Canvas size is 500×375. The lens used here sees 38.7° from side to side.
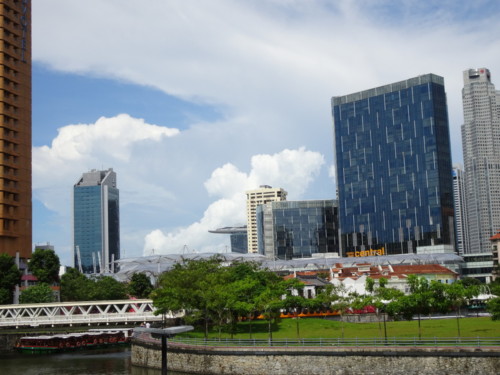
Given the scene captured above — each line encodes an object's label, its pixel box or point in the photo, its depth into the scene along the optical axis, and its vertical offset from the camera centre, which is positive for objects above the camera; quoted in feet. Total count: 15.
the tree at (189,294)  361.26 -8.91
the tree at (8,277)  515.09 +4.45
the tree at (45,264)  559.38 +13.73
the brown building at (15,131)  586.45 +127.64
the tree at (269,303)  335.06 -14.03
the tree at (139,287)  633.61 -7.45
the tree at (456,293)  310.24 -11.55
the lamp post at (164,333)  199.12 -15.52
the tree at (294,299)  377.05 -14.07
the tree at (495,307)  273.13 -15.95
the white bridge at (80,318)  406.62 -21.65
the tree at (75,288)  592.60 -6.61
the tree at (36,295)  511.81 -9.09
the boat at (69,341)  432.66 -38.03
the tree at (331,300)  390.42 -16.55
